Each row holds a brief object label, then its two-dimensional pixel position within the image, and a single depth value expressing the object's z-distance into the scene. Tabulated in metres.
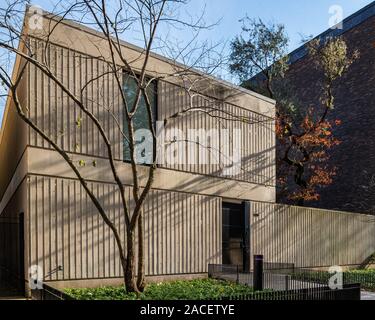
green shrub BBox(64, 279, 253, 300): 11.43
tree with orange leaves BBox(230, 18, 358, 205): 25.86
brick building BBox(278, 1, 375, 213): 28.17
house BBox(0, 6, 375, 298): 13.29
